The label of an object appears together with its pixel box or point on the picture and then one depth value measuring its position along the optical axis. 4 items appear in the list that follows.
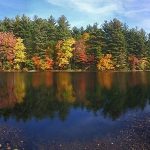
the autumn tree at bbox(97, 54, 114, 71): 54.90
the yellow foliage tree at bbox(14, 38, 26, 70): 51.88
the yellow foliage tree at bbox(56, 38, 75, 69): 54.00
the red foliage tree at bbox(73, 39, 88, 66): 54.68
